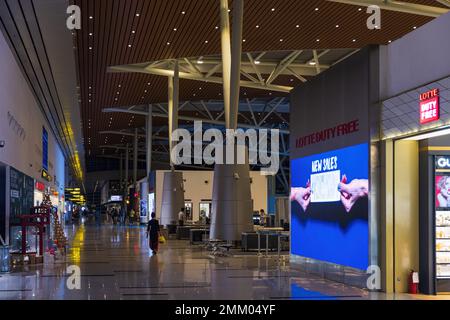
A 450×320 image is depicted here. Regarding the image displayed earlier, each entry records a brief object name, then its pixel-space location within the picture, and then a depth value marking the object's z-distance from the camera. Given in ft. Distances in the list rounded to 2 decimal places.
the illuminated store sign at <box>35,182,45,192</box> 78.78
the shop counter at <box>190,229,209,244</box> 80.92
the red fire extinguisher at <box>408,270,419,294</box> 33.17
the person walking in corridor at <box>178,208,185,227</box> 98.94
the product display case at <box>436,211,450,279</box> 33.35
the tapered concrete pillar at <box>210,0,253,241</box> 67.56
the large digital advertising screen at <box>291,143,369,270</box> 35.58
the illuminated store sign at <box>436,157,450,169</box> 33.42
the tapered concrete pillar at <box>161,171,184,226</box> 105.81
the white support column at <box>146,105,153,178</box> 138.21
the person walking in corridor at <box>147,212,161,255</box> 61.21
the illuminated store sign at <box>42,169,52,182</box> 87.05
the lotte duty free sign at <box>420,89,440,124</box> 29.58
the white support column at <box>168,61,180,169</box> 98.68
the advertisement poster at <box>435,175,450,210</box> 33.55
